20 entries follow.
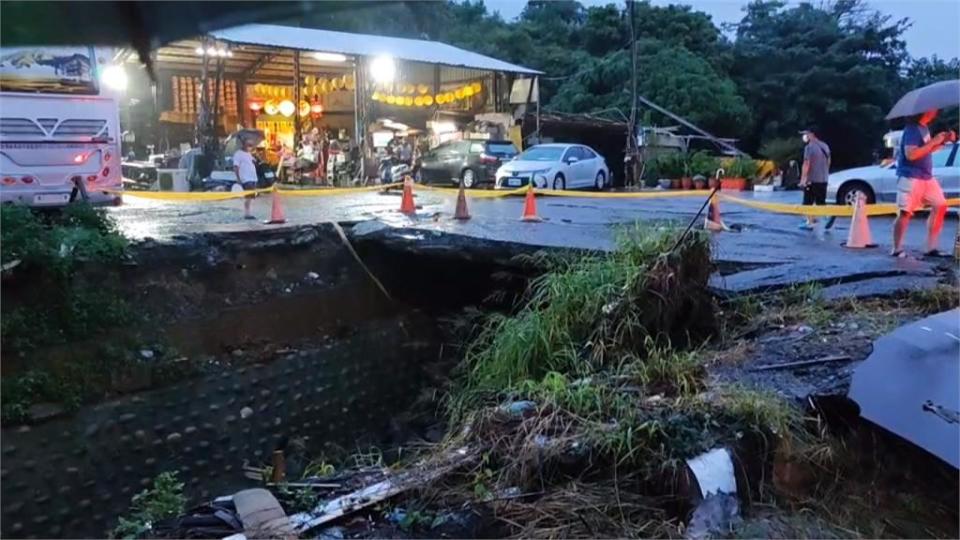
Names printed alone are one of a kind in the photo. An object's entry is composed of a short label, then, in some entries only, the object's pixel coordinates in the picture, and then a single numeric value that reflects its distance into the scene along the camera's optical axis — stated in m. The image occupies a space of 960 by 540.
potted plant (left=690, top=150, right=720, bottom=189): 24.74
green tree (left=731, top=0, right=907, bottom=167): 30.78
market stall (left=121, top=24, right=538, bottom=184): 25.52
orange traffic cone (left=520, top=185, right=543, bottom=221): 12.05
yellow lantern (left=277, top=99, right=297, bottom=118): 27.52
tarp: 3.56
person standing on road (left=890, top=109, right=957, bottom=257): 7.61
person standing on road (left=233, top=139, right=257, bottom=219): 14.84
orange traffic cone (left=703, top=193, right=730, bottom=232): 10.54
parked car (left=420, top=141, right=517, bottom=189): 23.56
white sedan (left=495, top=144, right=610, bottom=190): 21.41
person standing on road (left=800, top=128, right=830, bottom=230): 11.97
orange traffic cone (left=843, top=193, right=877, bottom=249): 9.02
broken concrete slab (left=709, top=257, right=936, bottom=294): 6.85
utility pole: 26.75
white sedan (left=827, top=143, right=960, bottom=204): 13.99
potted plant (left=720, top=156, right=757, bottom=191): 24.81
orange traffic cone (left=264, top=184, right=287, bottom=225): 10.87
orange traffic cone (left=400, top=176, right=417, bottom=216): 12.74
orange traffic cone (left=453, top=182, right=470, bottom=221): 11.81
